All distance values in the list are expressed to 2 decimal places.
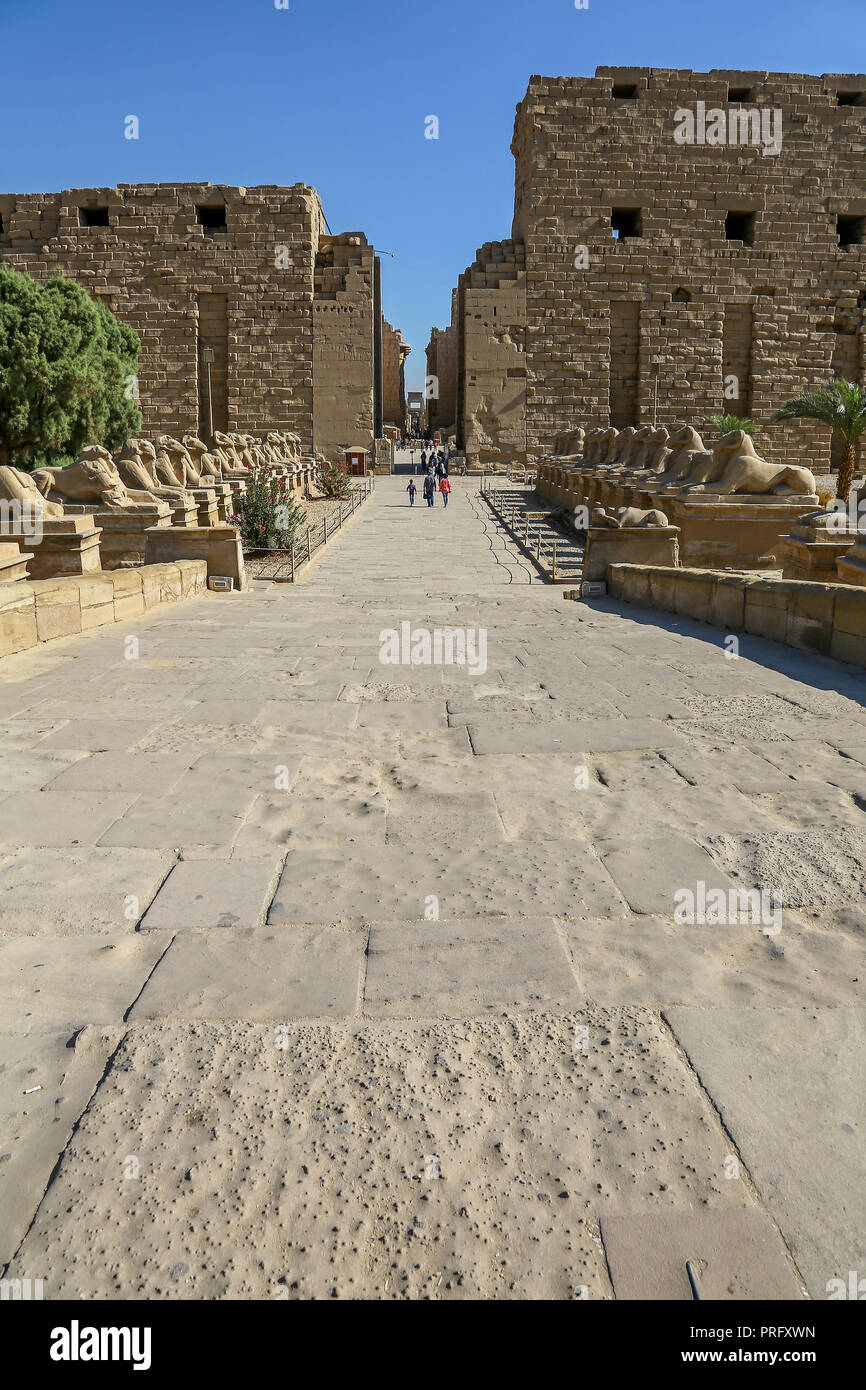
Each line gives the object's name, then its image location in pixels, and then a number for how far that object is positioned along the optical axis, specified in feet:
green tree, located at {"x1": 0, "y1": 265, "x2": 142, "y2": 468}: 70.23
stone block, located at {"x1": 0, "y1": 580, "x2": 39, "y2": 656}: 18.51
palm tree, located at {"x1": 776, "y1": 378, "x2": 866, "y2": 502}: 62.59
